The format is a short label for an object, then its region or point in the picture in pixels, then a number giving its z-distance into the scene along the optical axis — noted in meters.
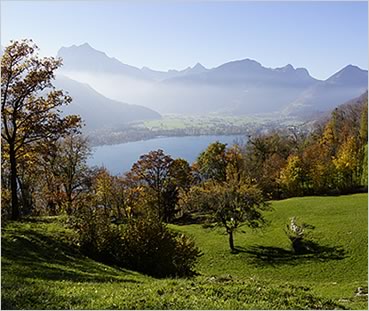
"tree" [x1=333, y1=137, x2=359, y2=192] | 40.97
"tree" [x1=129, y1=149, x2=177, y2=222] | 35.22
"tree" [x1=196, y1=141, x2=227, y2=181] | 42.97
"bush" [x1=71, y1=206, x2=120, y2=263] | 11.90
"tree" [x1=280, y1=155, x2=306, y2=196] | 41.62
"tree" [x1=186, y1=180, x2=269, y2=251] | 24.55
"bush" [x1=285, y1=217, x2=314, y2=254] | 23.52
